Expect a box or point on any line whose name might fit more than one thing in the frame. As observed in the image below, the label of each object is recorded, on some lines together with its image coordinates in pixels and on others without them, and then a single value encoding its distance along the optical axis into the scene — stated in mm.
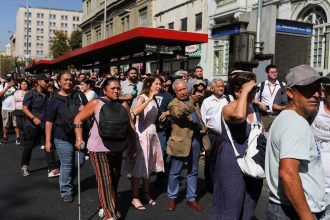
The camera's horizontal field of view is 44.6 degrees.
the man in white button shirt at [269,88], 7496
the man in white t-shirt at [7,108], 11900
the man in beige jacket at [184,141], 5379
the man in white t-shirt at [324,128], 3325
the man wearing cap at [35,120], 7562
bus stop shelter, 12477
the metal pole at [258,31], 11258
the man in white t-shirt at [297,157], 2268
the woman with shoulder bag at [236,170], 3311
